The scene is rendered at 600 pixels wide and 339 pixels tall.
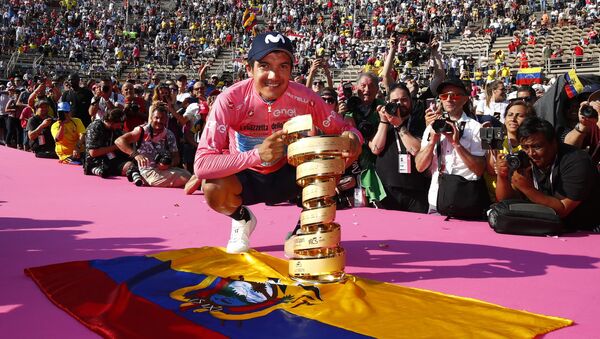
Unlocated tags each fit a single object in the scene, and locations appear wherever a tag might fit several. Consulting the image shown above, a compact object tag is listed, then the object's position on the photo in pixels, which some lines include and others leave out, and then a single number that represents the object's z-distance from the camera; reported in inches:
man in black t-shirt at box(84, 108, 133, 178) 331.0
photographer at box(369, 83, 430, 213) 207.3
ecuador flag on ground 92.4
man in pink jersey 128.7
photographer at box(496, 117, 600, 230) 164.1
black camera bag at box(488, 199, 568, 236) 168.6
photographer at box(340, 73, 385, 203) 227.1
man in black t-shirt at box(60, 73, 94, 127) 418.9
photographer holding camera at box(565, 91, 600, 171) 184.2
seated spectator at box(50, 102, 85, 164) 381.1
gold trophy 109.7
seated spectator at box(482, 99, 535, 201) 188.5
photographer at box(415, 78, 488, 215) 189.5
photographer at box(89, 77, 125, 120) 386.6
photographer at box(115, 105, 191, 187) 299.6
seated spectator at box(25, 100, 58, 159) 413.1
